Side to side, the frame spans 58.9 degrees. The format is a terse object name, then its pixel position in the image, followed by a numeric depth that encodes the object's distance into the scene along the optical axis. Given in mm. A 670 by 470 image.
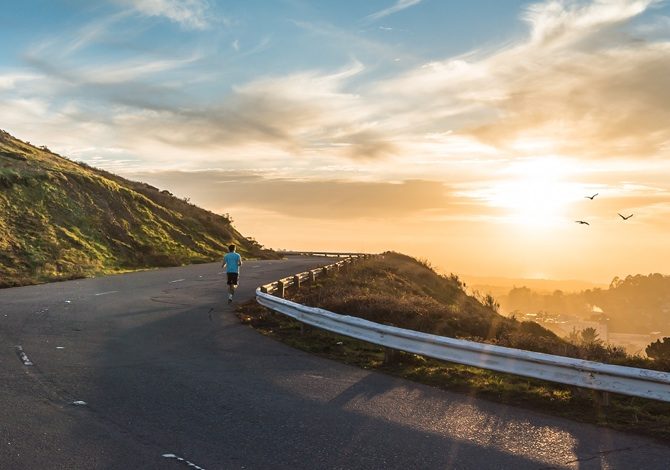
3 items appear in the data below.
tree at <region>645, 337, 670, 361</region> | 12458
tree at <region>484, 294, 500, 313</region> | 36906
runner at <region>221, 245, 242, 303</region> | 19641
